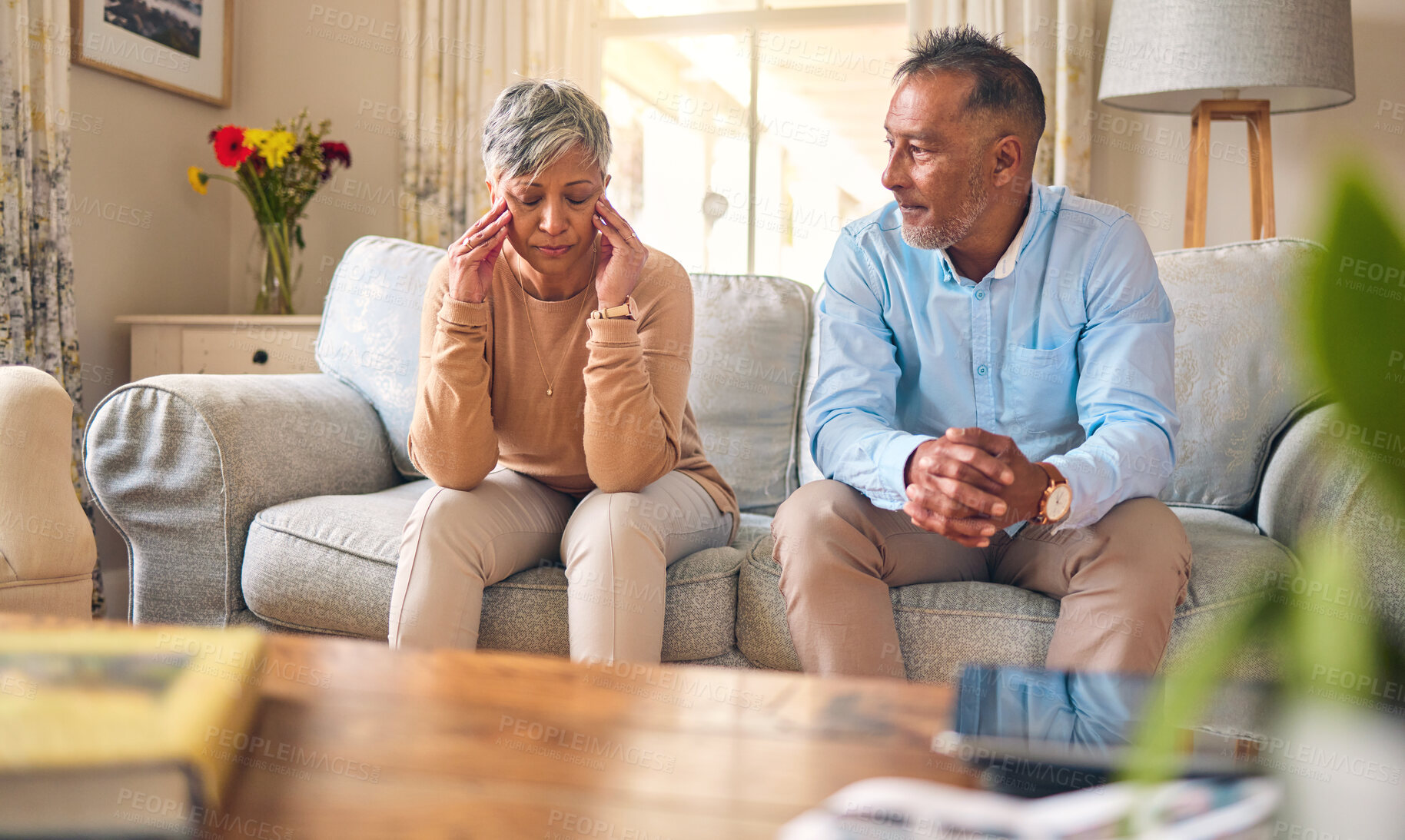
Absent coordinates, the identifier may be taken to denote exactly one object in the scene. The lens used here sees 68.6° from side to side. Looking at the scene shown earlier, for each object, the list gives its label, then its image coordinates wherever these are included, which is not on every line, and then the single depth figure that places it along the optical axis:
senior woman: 1.37
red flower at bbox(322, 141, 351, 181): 3.04
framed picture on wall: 2.87
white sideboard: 2.81
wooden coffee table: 0.62
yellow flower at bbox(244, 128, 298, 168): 2.91
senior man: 1.28
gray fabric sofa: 1.39
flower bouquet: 2.91
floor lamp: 2.33
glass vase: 3.07
